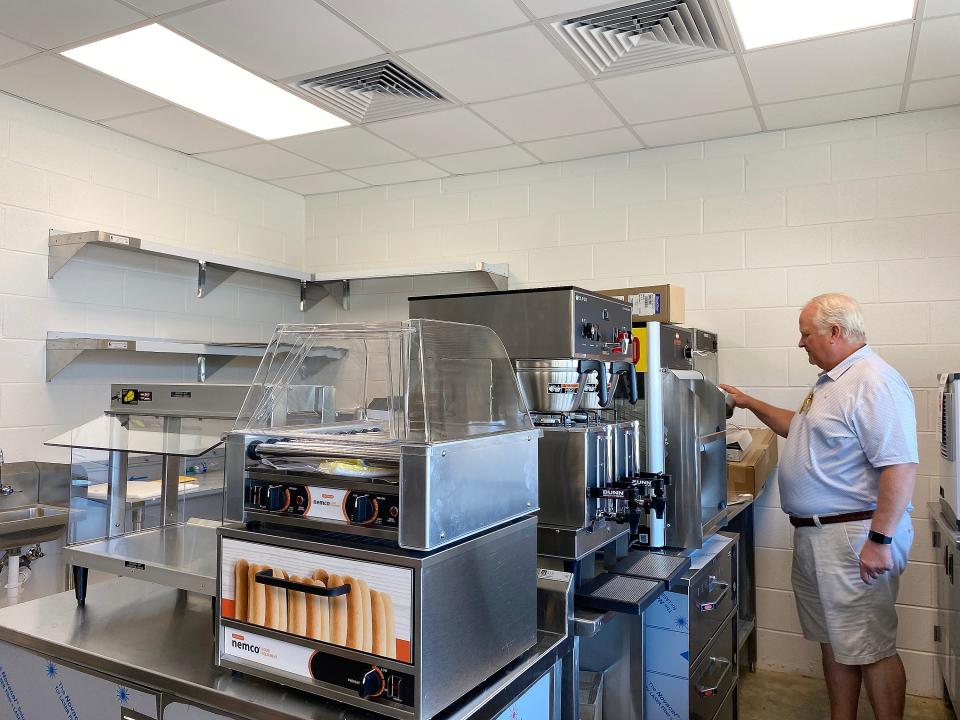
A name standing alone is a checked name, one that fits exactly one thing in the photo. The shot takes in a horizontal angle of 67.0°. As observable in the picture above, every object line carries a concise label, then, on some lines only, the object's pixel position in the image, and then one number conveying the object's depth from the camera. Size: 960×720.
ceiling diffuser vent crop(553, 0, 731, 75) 2.53
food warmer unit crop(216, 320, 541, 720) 1.17
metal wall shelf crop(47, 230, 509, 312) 3.32
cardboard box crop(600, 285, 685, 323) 3.32
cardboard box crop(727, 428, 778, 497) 3.08
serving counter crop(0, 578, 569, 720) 1.29
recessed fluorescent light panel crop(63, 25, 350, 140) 2.78
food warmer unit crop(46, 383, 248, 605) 1.62
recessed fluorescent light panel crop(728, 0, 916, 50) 2.47
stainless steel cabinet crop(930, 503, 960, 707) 2.64
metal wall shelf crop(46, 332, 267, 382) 3.26
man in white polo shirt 2.35
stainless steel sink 2.82
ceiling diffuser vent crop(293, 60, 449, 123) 3.03
